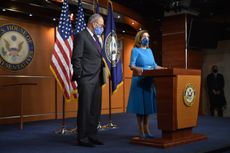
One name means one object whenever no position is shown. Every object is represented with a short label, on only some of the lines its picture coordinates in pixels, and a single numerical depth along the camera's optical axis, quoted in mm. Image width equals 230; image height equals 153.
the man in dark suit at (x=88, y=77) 4133
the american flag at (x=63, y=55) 5320
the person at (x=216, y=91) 9438
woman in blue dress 4492
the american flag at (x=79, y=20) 5574
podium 4172
